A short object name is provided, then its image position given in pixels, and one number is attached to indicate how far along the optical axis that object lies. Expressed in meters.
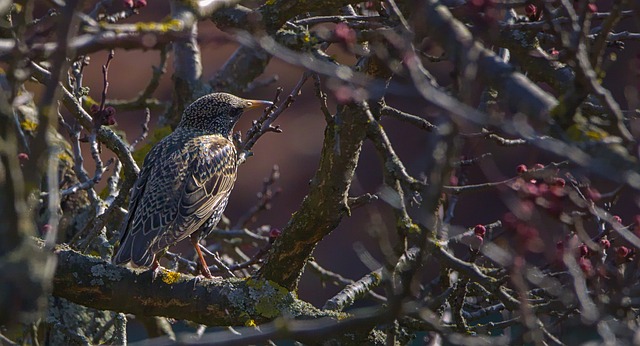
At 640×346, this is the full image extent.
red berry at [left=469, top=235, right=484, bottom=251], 8.80
